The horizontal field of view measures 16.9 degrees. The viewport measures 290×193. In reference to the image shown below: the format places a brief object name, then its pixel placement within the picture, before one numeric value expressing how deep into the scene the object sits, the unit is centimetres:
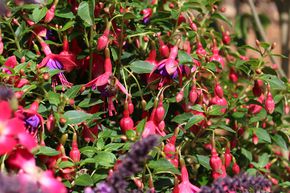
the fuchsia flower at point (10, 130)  90
